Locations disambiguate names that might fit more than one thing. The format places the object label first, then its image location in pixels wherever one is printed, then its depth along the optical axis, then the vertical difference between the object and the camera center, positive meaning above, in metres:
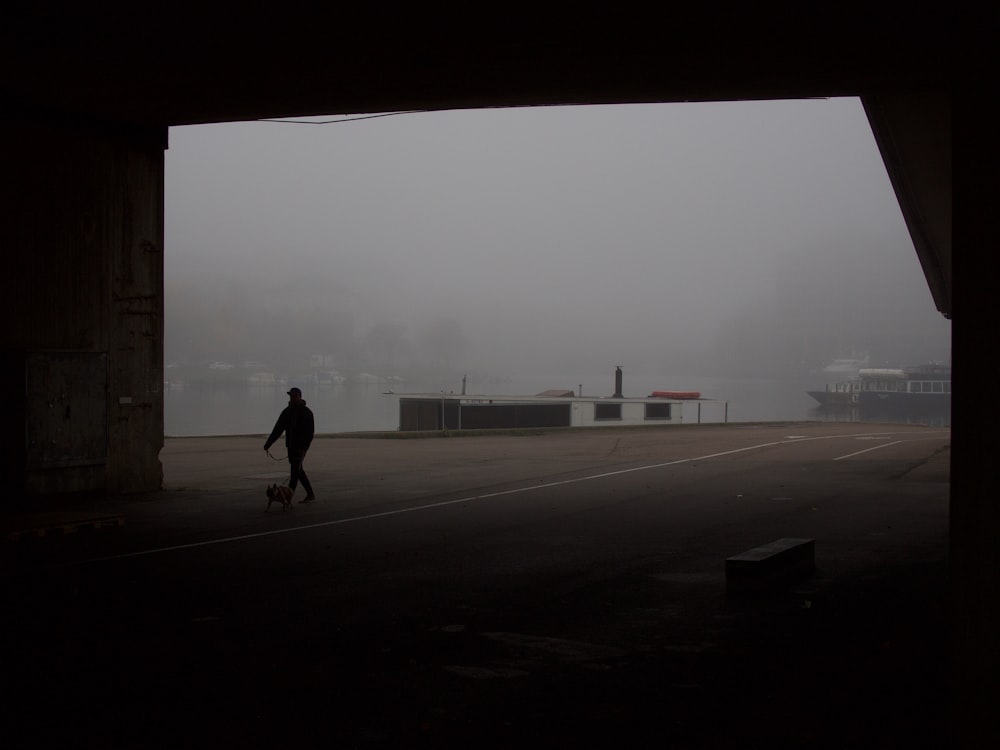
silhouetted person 17.75 -0.90
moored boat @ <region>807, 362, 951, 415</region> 141.62 -1.14
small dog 16.48 -1.92
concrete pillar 16.06 +1.16
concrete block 9.87 -1.84
